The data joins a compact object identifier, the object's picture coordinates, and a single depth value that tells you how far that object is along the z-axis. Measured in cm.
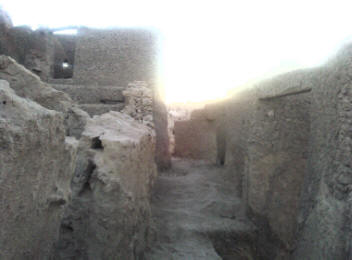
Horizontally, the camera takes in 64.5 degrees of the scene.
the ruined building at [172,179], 143
